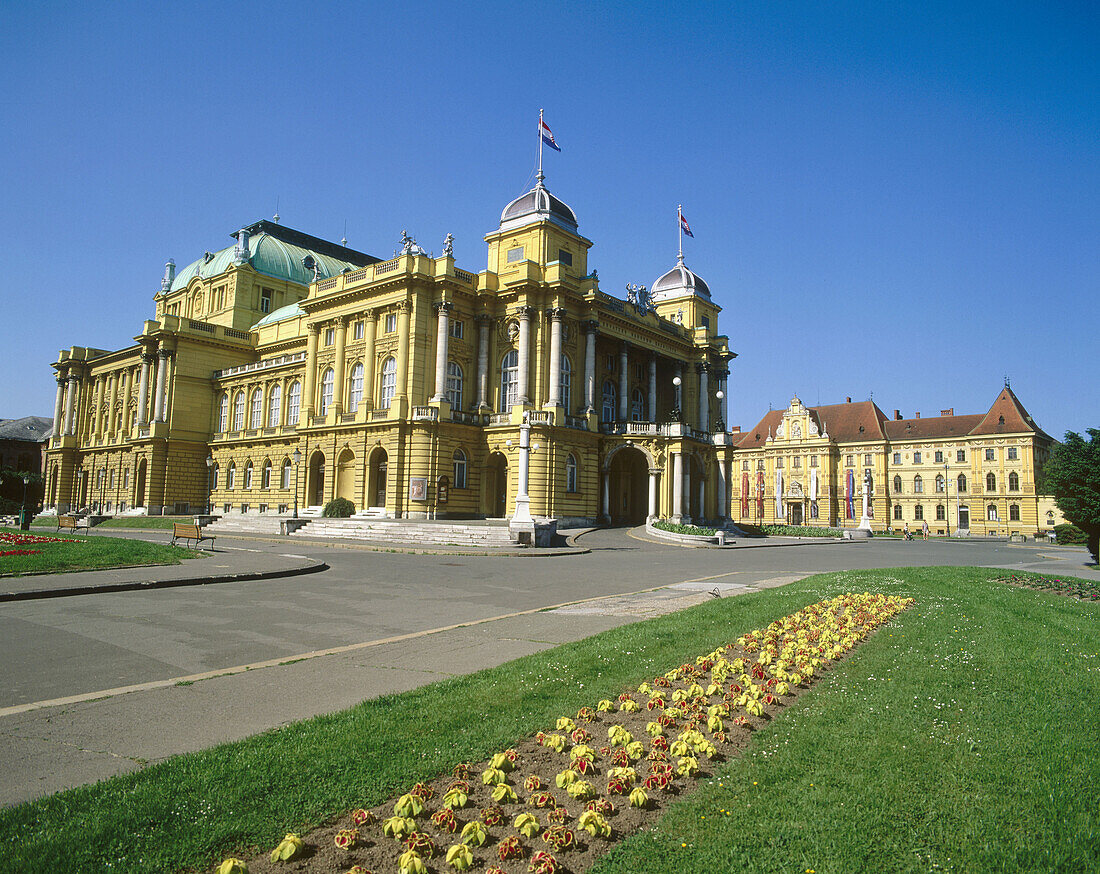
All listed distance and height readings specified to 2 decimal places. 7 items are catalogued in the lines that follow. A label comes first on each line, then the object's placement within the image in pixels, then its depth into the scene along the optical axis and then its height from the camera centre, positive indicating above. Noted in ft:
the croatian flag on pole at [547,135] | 156.66 +81.24
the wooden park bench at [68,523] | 110.58 -5.18
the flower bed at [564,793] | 13.05 -6.36
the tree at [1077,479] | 85.51 +4.43
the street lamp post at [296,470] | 167.22 +6.27
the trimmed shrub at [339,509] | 149.69 -2.55
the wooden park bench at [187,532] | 85.30 -4.82
